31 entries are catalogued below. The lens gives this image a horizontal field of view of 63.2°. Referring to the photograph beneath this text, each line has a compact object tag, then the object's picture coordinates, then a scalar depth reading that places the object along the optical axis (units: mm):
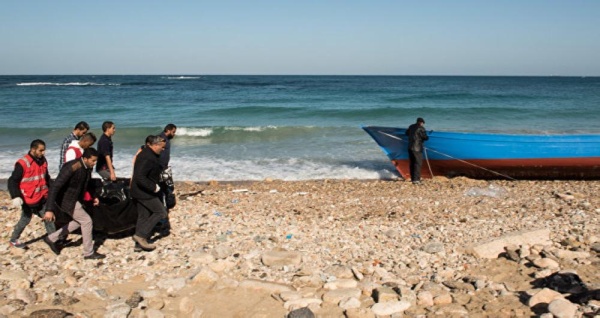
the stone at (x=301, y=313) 4684
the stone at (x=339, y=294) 5055
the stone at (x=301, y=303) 4947
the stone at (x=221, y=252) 6297
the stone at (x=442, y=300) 4914
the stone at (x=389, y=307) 4754
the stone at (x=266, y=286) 5324
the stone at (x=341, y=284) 5375
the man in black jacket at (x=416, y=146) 11953
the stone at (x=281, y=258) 6039
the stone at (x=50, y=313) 4660
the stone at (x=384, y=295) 4977
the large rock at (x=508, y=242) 6171
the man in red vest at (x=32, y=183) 5953
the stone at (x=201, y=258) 6139
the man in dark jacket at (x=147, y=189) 6109
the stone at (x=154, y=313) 4762
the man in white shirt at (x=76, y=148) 6240
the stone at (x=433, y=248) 6301
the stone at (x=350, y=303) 4914
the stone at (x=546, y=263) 5602
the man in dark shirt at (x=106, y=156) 7621
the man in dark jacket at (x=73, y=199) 5621
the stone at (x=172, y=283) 5449
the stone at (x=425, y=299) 4914
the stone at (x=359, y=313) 4699
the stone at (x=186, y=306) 4914
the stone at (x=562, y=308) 4285
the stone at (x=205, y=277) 5570
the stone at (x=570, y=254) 5863
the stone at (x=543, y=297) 4672
